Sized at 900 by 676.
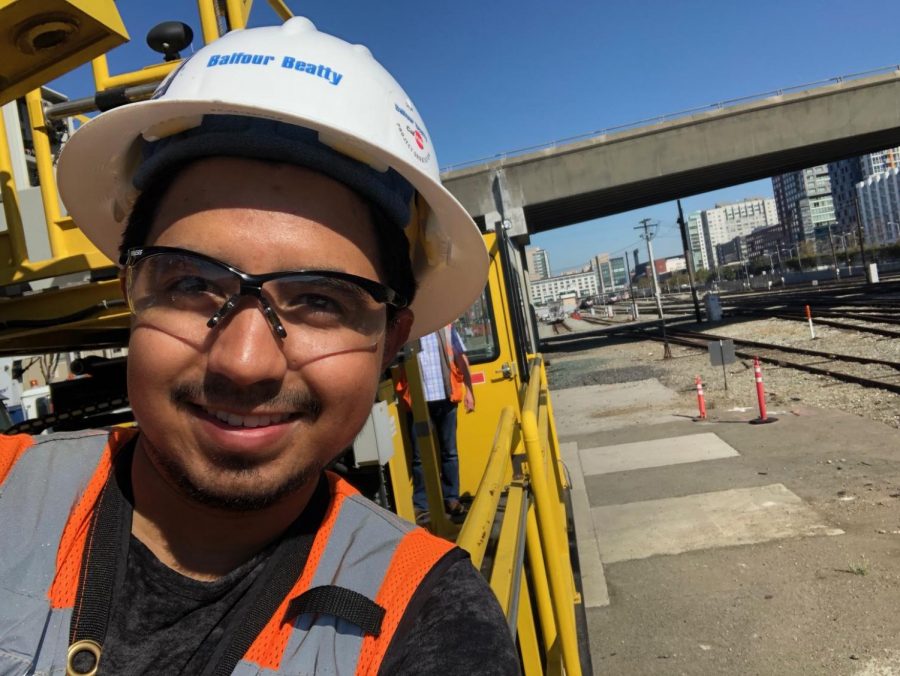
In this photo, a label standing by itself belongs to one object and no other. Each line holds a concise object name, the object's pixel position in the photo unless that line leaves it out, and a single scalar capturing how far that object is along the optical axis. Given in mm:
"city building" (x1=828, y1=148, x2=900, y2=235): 167000
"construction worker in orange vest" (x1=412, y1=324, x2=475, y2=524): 5547
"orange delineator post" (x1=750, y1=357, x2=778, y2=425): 10938
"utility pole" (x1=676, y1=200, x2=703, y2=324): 34125
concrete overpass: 24531
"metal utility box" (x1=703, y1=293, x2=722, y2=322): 33156
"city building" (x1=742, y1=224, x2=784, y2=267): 180500
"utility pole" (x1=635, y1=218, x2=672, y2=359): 22555
